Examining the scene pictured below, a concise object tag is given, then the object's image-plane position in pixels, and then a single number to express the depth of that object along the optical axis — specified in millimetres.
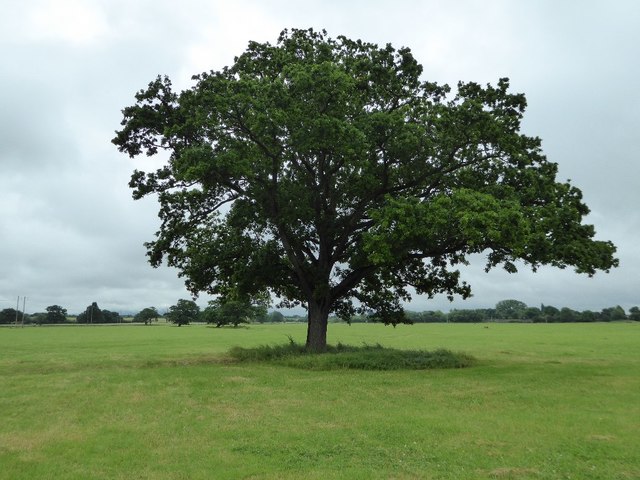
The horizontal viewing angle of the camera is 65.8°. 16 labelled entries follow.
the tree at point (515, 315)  190250
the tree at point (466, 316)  171750
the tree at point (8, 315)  151750
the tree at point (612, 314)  167125
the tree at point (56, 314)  155500
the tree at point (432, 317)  179250
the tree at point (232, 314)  104438
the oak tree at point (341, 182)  22781
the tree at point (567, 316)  160375
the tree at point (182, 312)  139500
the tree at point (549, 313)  160238
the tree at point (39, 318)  150375
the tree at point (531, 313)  177750
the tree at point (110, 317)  168300
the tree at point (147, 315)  171375
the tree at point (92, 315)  163750
